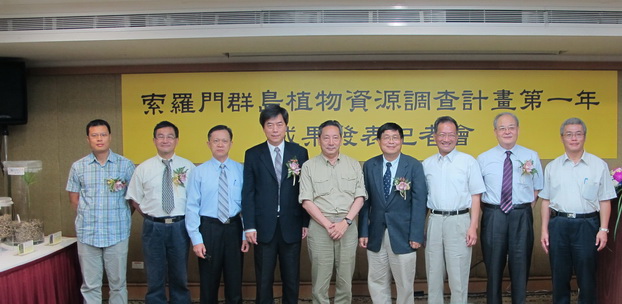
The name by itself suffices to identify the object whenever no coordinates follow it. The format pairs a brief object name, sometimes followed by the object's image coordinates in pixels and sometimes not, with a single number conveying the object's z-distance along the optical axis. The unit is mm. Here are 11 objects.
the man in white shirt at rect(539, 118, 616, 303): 3037
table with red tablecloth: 2895
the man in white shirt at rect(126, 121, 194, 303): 3168
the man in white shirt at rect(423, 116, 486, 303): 3029
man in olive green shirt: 2973
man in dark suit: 3012
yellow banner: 4004
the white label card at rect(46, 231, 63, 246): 3459
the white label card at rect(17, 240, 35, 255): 3150
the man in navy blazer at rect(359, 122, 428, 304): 2996
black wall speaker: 3830
